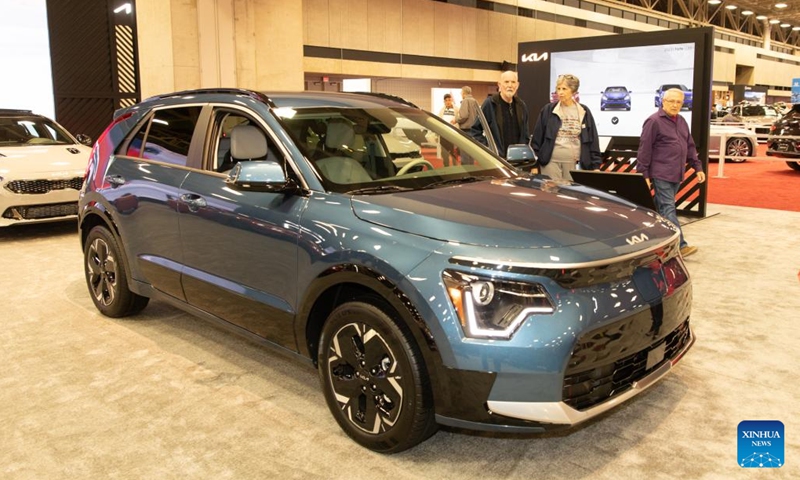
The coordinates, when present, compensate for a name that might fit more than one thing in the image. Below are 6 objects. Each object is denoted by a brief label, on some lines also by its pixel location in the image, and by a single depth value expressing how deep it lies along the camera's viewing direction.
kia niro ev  2.46
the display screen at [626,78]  9.05
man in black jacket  6.35
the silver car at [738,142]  17.02
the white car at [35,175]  7.58
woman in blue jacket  6.23
